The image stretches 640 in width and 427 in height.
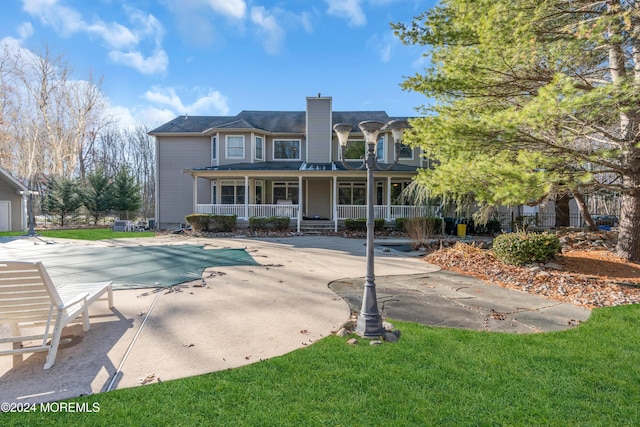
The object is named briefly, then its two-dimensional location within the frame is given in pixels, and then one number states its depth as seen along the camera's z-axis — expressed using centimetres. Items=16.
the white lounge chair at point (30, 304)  262
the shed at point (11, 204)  1738
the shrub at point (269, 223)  1575
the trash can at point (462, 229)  1527
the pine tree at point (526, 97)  524
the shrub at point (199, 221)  1547
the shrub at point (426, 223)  1187
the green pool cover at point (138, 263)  579
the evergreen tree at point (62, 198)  2014
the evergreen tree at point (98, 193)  2075
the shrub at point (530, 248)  701
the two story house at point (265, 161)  1845
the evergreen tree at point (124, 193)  2108
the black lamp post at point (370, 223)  353
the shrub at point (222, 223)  1555
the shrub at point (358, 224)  1588
